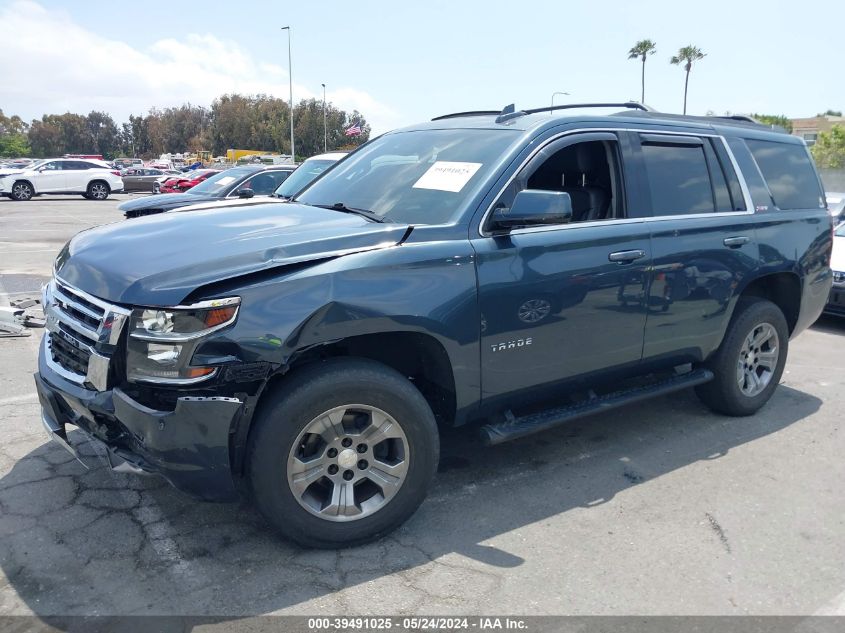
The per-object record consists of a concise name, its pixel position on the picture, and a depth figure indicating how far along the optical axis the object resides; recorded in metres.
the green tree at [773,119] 67.09
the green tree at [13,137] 89.62
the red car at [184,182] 27.27
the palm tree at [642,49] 67.61
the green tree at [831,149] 33.72
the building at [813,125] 85.86
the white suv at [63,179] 27.44
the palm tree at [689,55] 66.06
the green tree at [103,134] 98.81
